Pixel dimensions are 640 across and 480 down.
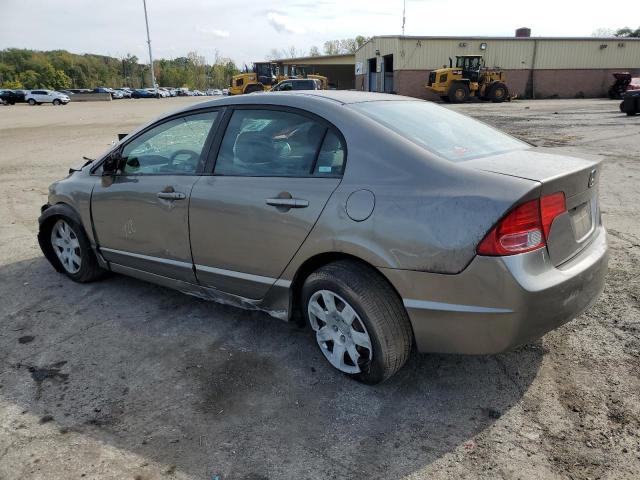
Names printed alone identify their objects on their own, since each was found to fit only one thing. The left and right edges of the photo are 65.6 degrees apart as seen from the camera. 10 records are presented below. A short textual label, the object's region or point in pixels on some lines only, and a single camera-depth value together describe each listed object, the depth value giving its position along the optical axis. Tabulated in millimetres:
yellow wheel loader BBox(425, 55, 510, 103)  32219
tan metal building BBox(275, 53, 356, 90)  73688
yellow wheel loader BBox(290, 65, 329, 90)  33219
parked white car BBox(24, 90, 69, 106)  50844
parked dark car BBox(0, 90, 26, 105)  52406
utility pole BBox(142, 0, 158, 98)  64438
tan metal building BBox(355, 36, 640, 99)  40688
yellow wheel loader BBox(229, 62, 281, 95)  33634
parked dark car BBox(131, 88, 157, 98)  76938
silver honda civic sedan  2344
